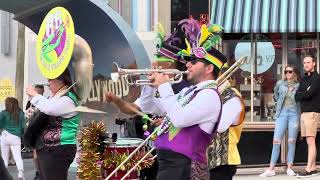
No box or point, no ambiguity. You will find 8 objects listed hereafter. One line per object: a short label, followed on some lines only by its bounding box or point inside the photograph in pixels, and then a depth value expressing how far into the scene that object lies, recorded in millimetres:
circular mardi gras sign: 7925
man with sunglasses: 5630
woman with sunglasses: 14263
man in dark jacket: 13714
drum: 9204
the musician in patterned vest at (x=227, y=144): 7006
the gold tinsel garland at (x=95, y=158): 8918
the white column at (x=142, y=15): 16741
